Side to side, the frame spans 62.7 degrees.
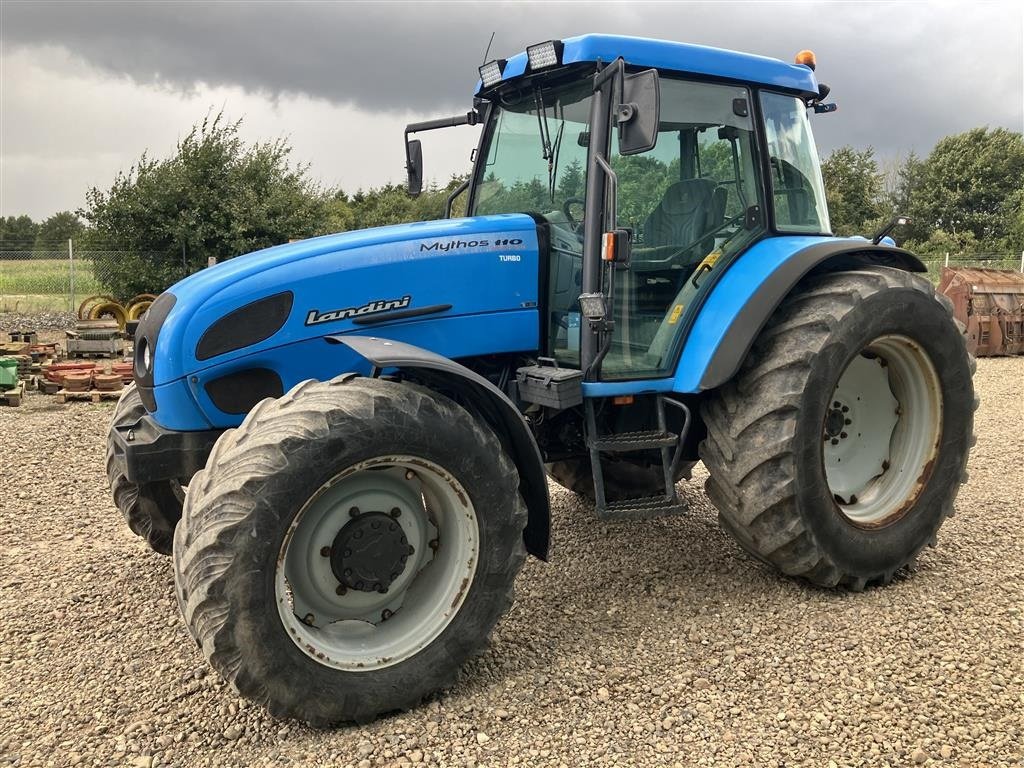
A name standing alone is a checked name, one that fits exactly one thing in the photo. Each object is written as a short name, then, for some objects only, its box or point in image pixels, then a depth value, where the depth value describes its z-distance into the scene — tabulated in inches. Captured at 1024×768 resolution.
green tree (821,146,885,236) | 1357.0
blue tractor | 112.1
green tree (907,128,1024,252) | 1389.0
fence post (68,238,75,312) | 708.5
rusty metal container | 526.0
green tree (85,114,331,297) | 713.6
